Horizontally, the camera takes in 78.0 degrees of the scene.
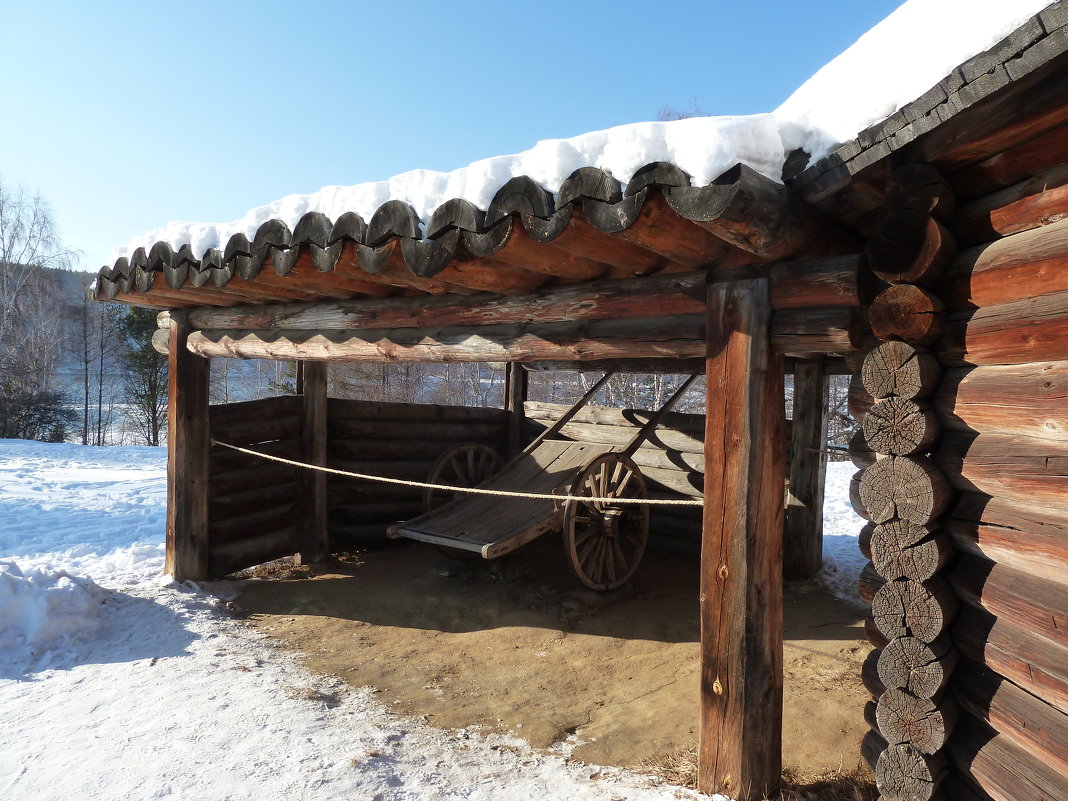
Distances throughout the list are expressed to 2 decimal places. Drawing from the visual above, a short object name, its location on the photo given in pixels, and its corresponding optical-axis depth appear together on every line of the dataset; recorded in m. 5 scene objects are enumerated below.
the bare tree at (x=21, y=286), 19.56
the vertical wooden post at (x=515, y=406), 8.65
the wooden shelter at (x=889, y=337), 1.99
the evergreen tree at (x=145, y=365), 19.50
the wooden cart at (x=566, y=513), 5.53
